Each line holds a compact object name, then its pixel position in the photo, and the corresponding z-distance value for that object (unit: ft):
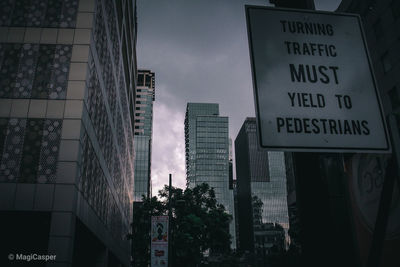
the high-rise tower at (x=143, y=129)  431.43
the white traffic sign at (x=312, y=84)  7.80
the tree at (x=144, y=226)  114.83
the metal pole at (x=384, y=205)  6.37
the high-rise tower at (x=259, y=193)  526.57
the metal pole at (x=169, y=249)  72.65
